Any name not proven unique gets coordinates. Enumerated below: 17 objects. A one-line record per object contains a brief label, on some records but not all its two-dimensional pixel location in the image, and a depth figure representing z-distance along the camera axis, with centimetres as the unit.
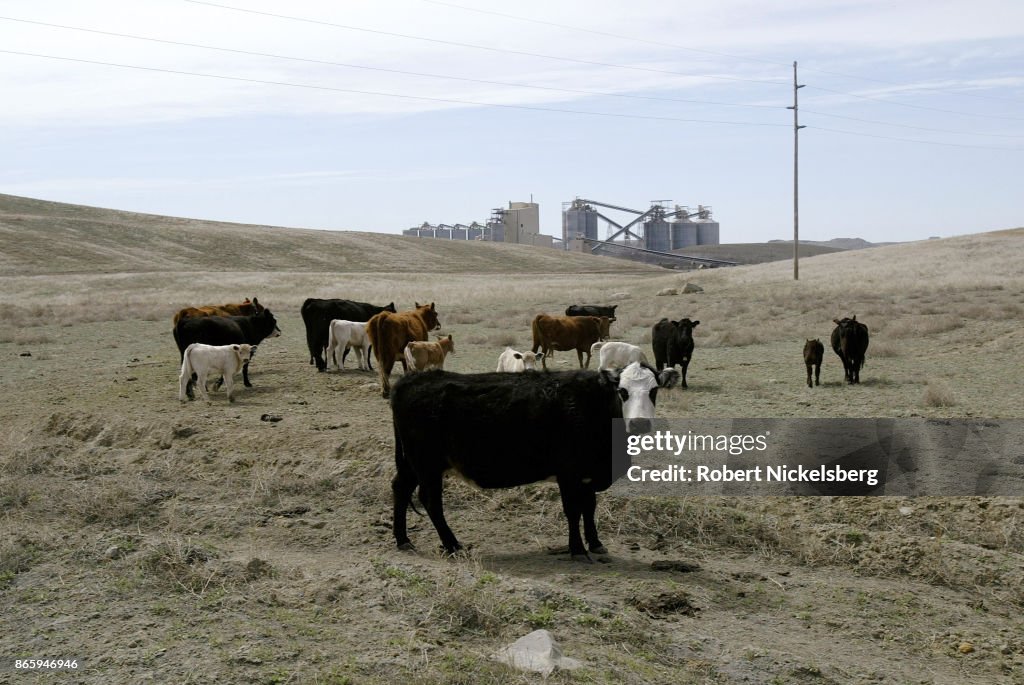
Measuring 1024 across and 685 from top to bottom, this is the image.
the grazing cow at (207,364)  1585
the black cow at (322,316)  2031
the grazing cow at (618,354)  1691
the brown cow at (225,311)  2017
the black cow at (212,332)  1809
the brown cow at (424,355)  1641
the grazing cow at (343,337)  1945
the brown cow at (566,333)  2059
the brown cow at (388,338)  1681
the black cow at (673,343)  1777
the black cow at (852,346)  1728
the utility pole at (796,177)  5231
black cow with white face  780
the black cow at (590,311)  2536
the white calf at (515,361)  1505
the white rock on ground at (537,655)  544
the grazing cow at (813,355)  1688
